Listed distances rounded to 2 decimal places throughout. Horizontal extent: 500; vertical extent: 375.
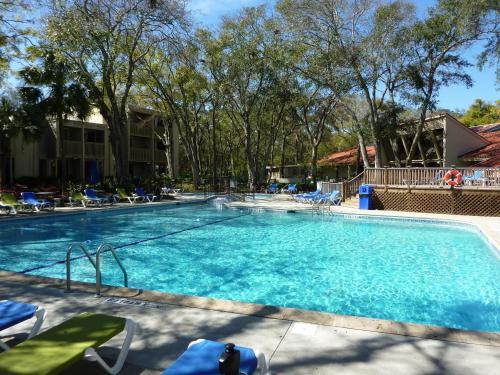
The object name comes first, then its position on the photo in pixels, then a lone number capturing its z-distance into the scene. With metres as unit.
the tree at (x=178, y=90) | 30.86
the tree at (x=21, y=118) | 20.80
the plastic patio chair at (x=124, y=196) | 21.80
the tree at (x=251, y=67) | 30.31
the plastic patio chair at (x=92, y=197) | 19.56
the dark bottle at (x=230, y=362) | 2.51
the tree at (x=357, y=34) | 23.19
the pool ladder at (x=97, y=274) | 5.35
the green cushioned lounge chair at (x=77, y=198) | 19.08
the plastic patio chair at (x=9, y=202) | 16.02
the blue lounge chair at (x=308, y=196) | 21.52
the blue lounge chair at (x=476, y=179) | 16.73
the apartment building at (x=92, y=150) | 26.31
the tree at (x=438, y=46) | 21.97
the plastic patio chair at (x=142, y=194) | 22.92
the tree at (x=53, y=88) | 20.25
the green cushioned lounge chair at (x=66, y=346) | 2.73
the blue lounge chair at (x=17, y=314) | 3.63
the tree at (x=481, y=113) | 47.38
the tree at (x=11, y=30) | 17.03
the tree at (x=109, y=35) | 20.12
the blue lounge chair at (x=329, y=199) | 20.36
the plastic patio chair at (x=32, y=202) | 16.80
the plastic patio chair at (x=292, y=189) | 30.73
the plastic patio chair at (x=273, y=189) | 32.56
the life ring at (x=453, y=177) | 16.94
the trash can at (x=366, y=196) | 19.01
